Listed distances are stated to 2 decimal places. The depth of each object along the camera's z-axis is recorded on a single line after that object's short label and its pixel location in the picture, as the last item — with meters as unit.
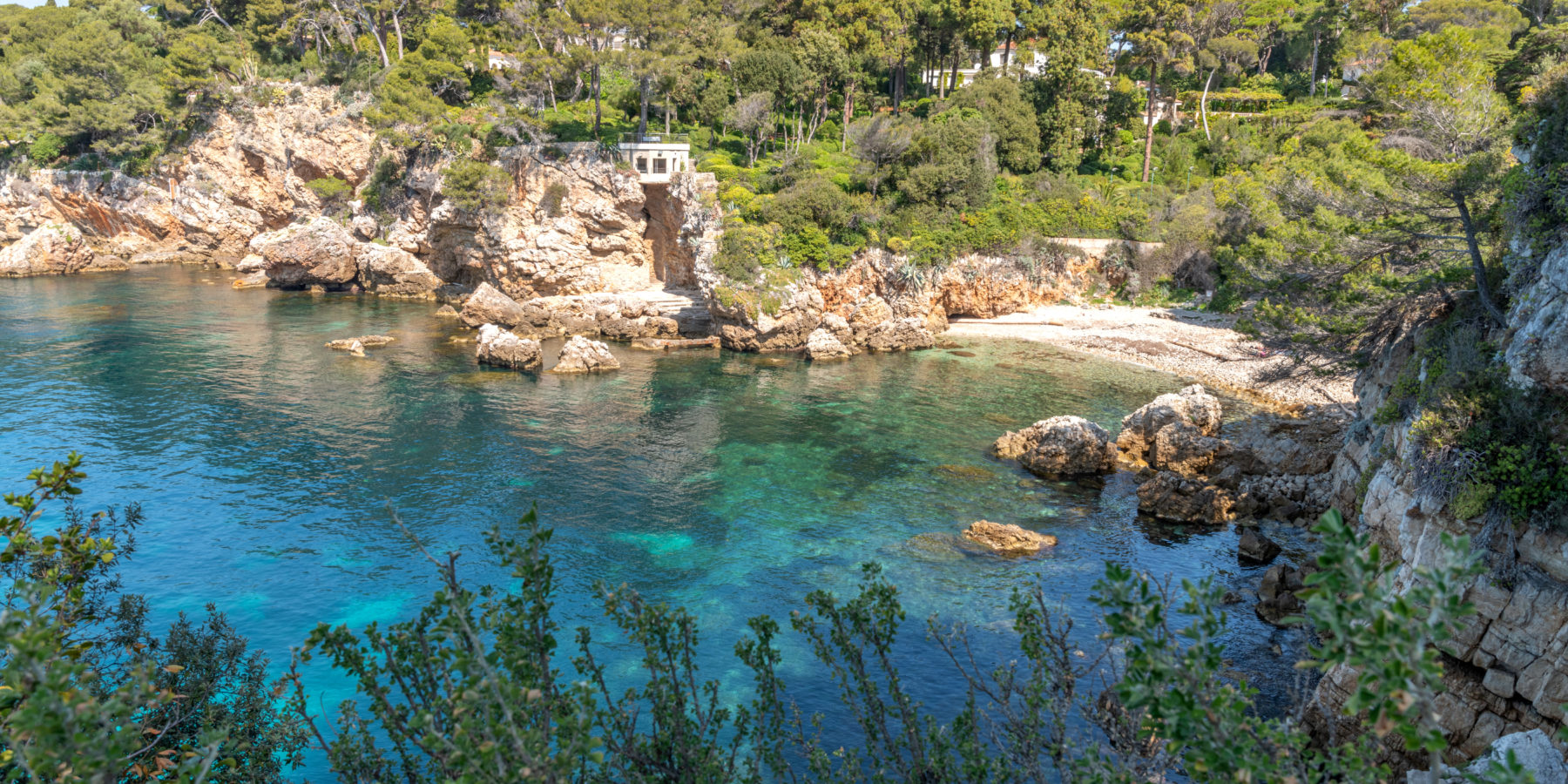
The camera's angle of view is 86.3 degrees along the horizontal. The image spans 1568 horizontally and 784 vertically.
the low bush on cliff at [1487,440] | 11.98
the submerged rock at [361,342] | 43.59
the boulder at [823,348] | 45.53
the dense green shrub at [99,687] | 5.32
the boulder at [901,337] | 47.25
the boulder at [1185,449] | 28.86
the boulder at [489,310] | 49.25
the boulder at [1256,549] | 22.69
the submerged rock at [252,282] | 60.66
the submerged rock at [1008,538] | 23.33
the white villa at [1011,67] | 63.34
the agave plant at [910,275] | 49.25
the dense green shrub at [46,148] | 72.31
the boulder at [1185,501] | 25.53
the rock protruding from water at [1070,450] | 29.17
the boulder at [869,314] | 48.81
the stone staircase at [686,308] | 50.59
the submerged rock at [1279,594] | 19.62
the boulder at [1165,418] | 30.64
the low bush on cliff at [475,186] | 52.56
